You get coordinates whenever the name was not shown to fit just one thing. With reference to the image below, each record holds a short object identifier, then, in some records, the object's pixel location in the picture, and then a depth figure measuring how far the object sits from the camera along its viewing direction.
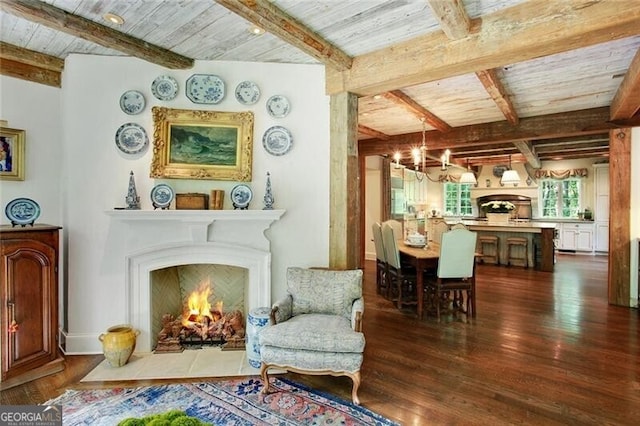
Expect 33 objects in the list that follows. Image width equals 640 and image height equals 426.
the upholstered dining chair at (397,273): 4.40
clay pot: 2.72
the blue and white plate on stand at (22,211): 2.64
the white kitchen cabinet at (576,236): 9.06
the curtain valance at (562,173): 9.23
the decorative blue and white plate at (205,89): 3.14
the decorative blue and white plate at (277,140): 3.21
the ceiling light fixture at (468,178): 8.49
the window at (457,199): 10.96
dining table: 4.05
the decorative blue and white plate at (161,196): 3.02
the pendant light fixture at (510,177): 7.65
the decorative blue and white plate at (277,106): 3.22
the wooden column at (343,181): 3.15
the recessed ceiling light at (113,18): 2.40
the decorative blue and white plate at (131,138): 3.05
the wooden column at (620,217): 4.33
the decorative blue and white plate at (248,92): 3.19
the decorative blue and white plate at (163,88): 3.10
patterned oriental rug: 2.10
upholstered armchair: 2.28
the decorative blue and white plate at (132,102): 3.06
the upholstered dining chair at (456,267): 3.85
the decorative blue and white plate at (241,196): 3.13
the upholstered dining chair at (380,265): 5.00
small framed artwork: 2.96
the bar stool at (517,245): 7.00
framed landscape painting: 3.08
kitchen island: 6.71
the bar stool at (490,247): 7.37
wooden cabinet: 2.43
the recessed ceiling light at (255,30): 2.57
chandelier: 4.95
